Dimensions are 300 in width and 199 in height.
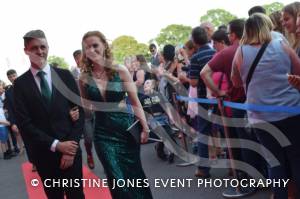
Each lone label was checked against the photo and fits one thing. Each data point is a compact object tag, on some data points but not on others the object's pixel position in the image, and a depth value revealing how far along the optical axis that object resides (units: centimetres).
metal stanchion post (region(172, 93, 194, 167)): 761
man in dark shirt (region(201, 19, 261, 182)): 482
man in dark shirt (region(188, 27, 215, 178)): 582
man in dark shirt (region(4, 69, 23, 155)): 890
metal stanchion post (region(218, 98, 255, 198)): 503
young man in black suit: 363
